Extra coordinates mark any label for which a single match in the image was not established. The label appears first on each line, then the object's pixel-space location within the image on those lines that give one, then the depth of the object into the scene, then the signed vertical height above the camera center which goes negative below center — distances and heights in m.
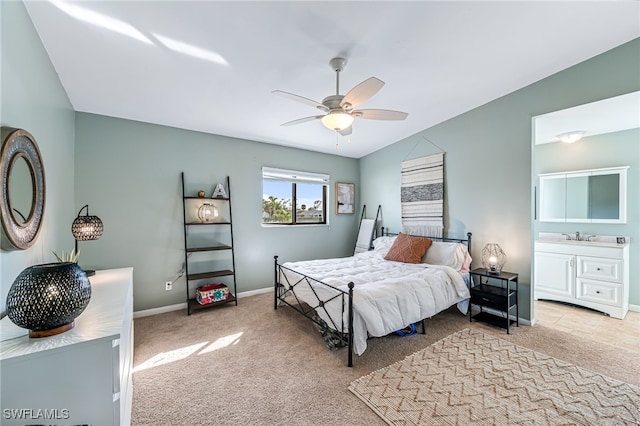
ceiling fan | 2.08 +0.92
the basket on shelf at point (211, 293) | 3.50 -1.16
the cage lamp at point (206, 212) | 3.70 -0.02
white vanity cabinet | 3.18 -0.87
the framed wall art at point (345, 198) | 5.21 +0.26
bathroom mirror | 3.46 +0.20
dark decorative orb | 1.08 -0.39
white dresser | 0.98 -0.68
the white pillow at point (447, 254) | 3.33 -0.60
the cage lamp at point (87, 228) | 2.29 -0.16
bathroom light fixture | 3.54 +1.04
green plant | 1.96 -0.40
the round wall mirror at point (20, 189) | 1.32 +0.13
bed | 2.27 -0.81
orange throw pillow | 3.57 -0.56
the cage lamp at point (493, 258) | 3.08 -0.61
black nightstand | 2.90 -1.01
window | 4.46 +0.25
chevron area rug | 1.68 -1.36
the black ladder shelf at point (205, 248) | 3.58 -0.54
